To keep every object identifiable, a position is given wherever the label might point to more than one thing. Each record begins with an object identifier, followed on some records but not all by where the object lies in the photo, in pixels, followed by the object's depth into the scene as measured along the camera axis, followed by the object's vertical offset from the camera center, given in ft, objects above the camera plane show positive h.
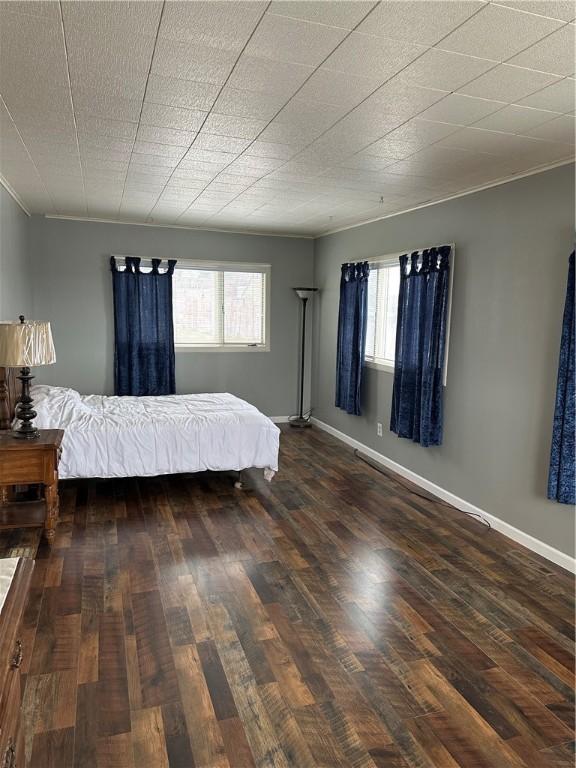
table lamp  10.27 -0.82
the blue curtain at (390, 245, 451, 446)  13.29 -0.72
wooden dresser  3.30 -2.21
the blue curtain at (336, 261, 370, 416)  17.46 -0.54
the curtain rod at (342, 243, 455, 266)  13.78 +1.97
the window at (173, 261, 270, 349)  20.29 +0.44
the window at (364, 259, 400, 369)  16.40 +0.19
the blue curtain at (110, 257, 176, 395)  18.95 -0.54
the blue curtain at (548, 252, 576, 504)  9.66 -1.84
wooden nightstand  10.29 -3.20
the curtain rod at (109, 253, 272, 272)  18.97 +2.09
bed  12.41 -3.12
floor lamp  20.90 -1.80
